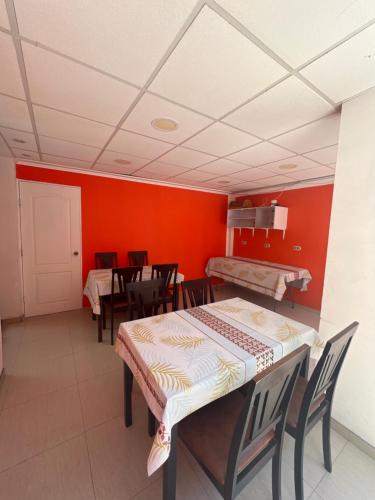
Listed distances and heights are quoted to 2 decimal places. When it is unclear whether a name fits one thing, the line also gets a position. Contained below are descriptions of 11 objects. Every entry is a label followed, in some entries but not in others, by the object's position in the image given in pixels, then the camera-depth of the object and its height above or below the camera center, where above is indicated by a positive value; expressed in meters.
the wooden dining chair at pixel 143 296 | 1.92 -0.66
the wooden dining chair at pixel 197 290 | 2.19 -0.66
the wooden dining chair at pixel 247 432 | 0.83 -1.03
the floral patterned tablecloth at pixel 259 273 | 3.47 -0.79
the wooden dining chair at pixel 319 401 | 1.05 -1.00
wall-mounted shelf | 4.05 +0.28
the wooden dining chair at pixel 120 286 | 2.65 -0.79
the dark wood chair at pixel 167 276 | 2.91 -0.71
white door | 3.13 -0.37
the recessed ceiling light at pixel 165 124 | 1.73 +0.88
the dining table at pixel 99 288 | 2.65 -0.84
